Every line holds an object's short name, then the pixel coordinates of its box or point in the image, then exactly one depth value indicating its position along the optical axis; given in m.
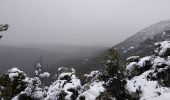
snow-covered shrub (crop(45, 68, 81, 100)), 7.60
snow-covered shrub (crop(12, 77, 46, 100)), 7.96
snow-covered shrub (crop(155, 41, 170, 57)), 6.62
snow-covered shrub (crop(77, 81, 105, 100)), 6.14
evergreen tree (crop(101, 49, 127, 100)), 6.46
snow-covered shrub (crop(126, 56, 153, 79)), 7.36
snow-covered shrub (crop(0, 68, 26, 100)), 8.20
